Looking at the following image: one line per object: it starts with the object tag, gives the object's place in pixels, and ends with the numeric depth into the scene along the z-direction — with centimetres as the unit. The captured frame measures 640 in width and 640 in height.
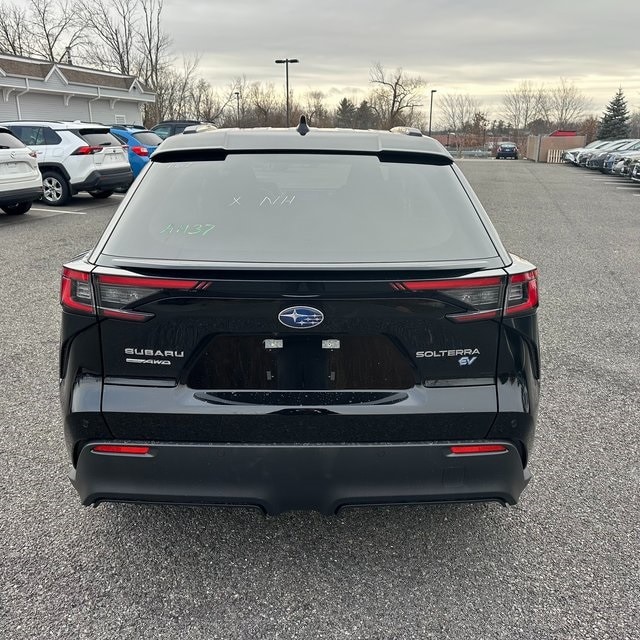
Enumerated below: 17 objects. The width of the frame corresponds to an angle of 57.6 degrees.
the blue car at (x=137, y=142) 1516
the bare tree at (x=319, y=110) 6152
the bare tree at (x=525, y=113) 8506
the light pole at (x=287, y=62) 4269
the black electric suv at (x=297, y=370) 203
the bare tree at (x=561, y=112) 8338
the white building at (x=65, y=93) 2734
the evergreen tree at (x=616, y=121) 5554
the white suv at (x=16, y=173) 1041
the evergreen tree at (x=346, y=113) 7207
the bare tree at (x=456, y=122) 8329
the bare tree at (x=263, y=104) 5619
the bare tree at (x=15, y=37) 4478
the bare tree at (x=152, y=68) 4859
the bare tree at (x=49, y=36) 4694
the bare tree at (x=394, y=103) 6158
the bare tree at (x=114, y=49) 4900
